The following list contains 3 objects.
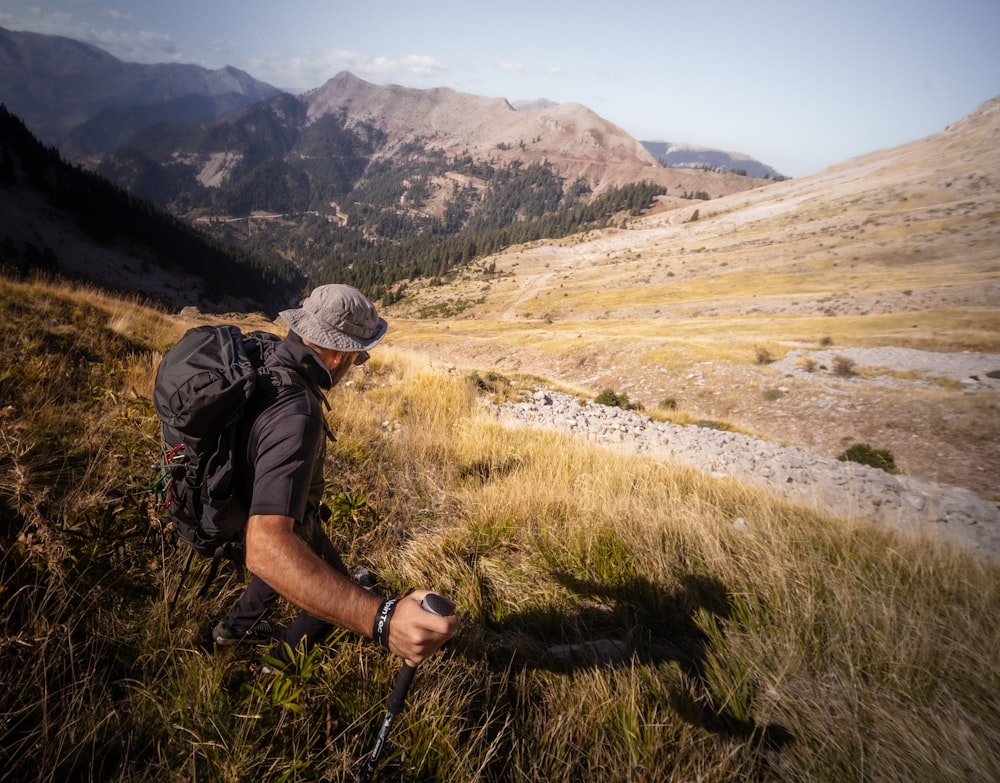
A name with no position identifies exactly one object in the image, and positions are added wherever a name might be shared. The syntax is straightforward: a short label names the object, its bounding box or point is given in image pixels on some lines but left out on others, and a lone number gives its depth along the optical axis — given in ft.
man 4.46
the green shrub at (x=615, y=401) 50.62
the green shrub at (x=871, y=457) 32.78
